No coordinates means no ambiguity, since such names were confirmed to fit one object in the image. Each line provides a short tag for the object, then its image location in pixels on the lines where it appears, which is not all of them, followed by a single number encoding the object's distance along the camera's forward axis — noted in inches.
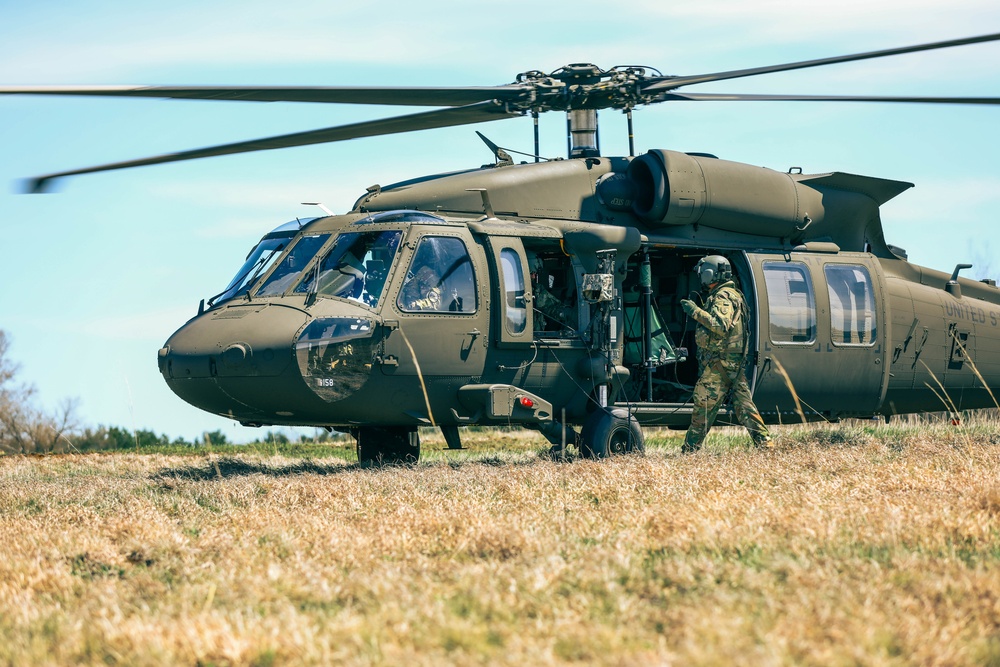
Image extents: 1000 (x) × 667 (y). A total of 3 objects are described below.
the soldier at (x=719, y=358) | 856.9
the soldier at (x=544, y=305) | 859.4
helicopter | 741.3
